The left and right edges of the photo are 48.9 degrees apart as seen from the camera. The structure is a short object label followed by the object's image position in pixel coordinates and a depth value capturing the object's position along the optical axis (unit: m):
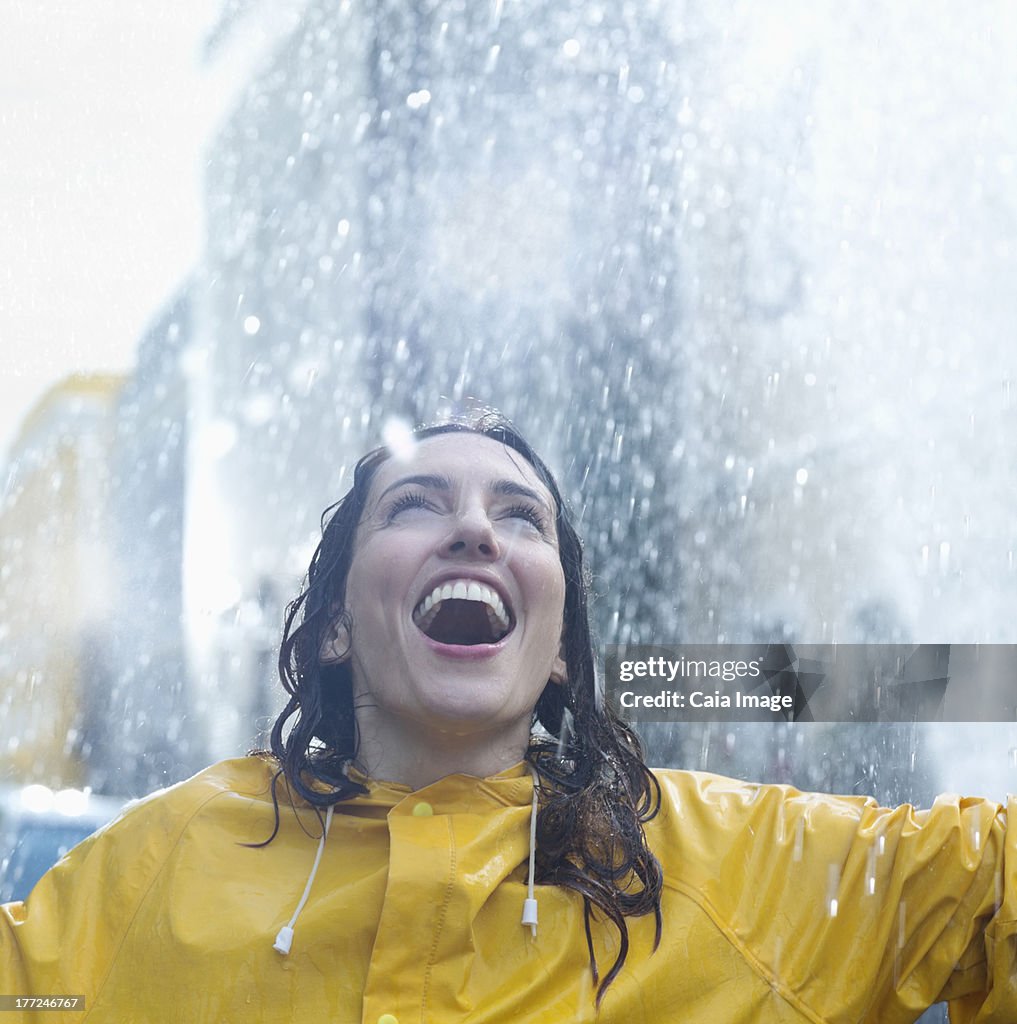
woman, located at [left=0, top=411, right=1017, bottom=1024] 1.16
